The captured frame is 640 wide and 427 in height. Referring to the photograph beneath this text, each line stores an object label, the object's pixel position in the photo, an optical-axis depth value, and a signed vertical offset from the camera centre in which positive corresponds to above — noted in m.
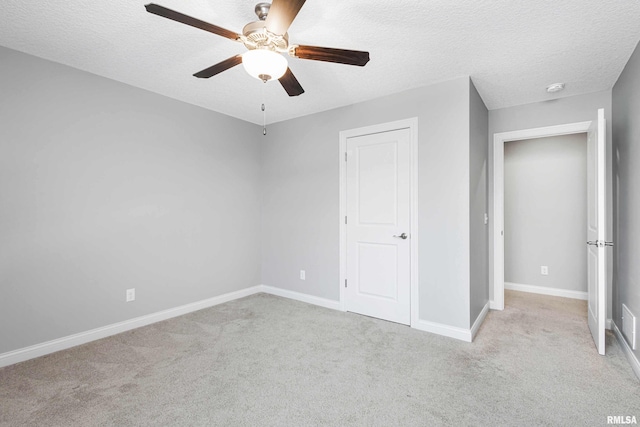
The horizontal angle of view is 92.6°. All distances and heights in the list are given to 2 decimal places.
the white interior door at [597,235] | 2.41 -0.18
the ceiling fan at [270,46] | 1.45 +0.94
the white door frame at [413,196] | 3.04 +0.19
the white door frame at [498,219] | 3.59 -0.05
